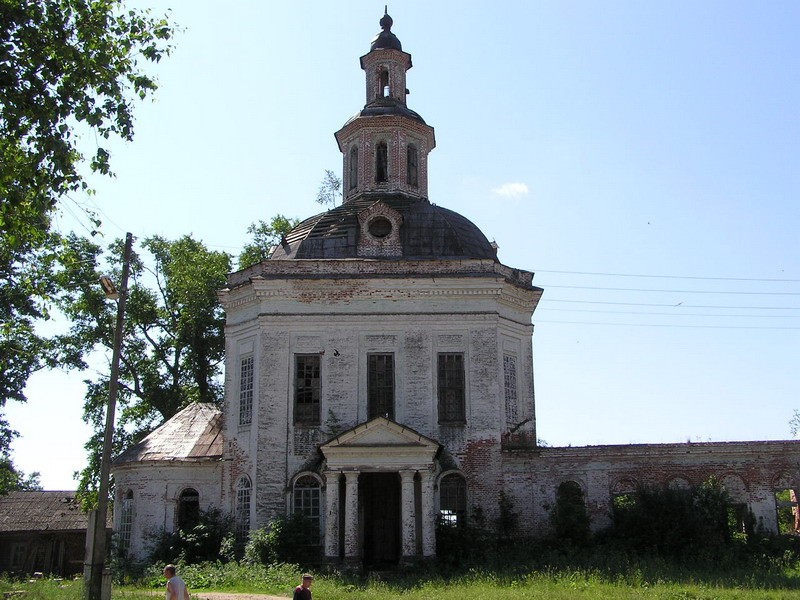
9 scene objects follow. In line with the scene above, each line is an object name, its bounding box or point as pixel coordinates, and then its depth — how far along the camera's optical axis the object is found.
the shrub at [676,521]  20.22
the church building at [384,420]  21.56
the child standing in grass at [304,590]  12.70
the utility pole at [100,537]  14.59
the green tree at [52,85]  12.33
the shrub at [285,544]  20.48
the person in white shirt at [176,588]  12.38
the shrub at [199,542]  22.22
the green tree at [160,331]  32.09
